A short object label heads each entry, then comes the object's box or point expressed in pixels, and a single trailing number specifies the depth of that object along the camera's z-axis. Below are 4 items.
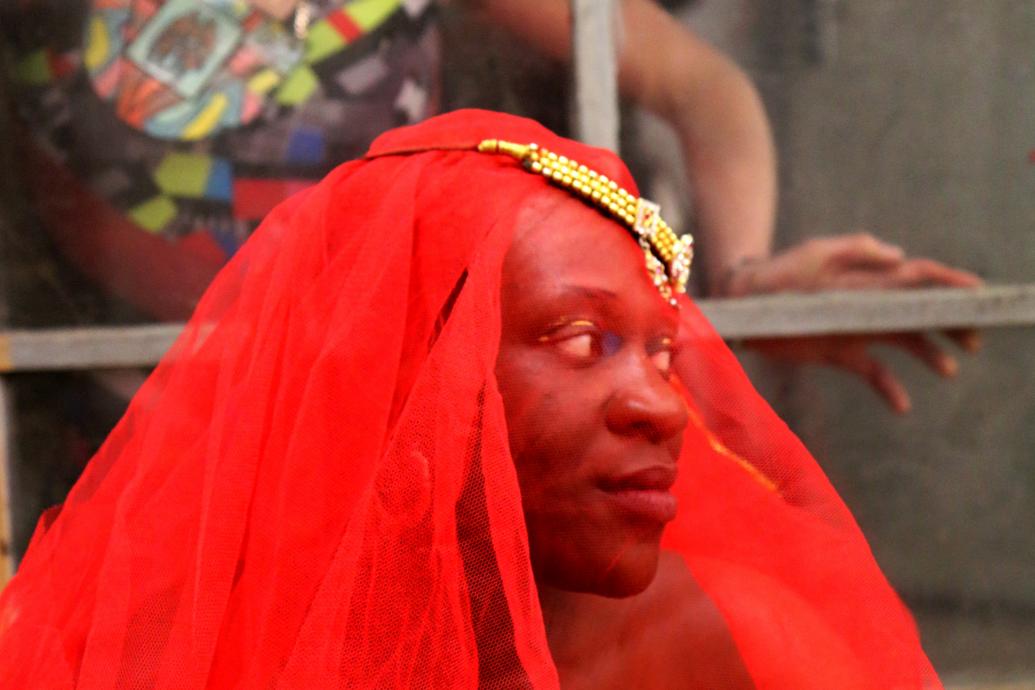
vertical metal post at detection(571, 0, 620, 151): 2.28
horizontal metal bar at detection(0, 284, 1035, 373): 2.29
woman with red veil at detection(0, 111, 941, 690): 1.96
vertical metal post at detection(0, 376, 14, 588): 2.31
